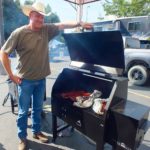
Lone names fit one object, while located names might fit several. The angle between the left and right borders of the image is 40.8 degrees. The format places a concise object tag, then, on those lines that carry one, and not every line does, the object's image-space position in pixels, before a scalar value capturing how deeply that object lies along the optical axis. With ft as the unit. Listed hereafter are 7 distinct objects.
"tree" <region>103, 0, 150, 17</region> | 62.59
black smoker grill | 7.14
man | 8.66
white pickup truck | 21.72
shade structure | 14.60
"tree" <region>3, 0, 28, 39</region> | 76.34
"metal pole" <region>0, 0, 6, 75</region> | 27.90
